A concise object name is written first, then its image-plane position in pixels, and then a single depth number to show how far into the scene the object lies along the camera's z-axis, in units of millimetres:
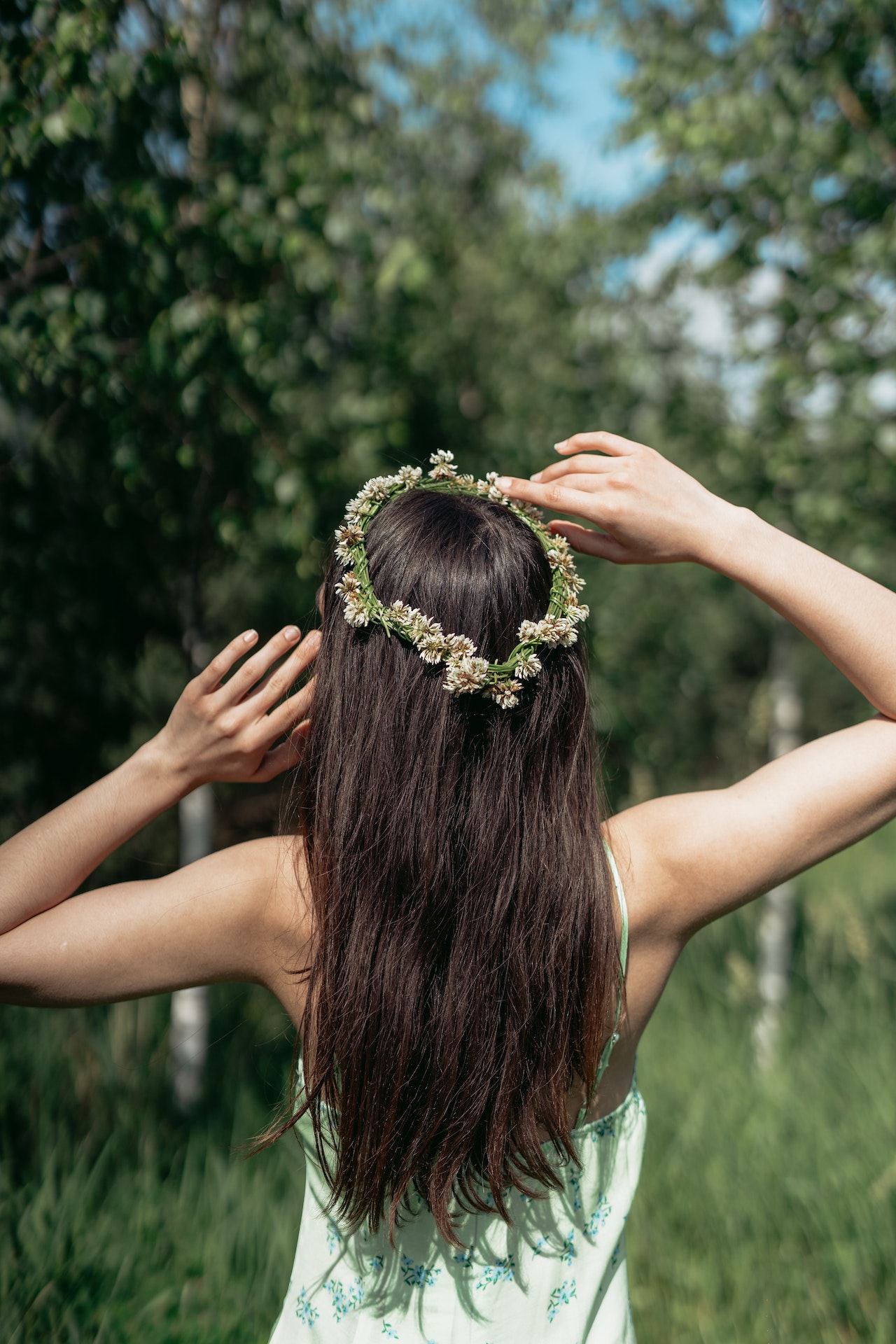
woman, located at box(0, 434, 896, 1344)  1084
